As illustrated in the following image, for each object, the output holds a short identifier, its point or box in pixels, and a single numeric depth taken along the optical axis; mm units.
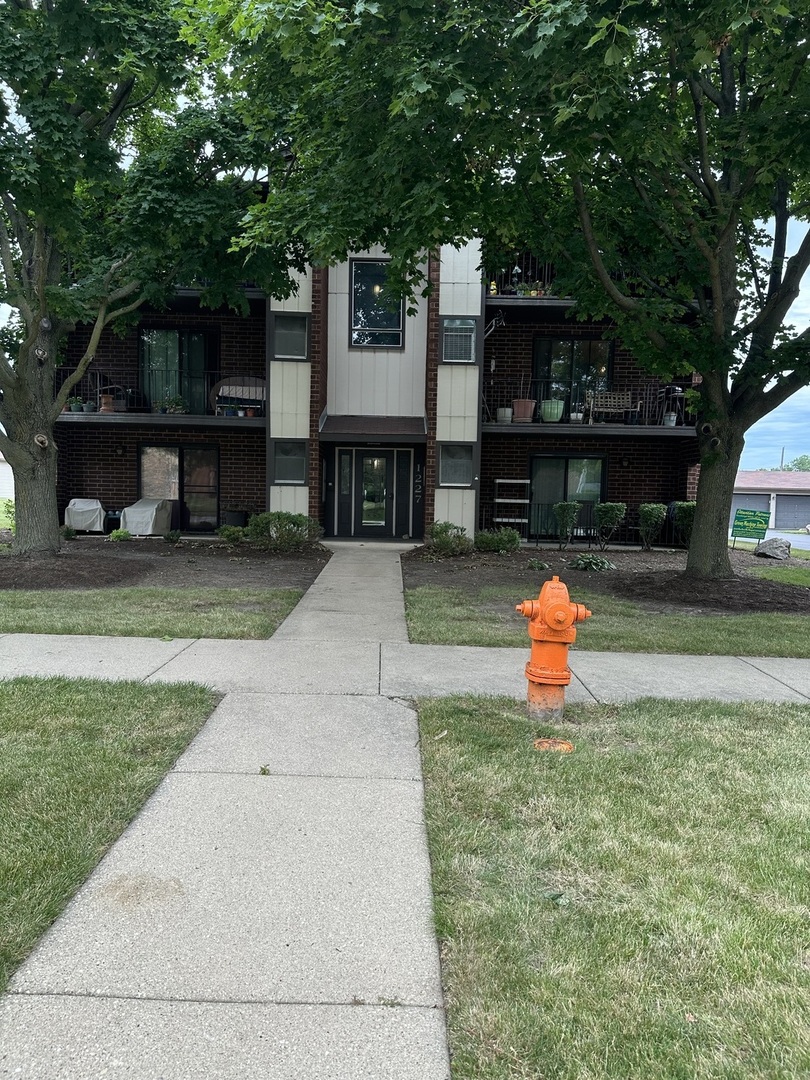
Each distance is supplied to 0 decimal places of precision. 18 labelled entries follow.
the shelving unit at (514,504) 17203
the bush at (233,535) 14719
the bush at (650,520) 15859
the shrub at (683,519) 15766
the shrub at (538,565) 12586
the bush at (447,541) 14016
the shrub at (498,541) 14508
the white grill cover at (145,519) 16078
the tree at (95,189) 8398
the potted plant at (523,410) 16098
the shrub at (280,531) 14172
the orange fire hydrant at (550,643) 4238
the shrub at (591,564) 12656
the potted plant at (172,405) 16312
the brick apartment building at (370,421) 15367
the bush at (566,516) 15758
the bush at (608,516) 15516
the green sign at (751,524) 16922
